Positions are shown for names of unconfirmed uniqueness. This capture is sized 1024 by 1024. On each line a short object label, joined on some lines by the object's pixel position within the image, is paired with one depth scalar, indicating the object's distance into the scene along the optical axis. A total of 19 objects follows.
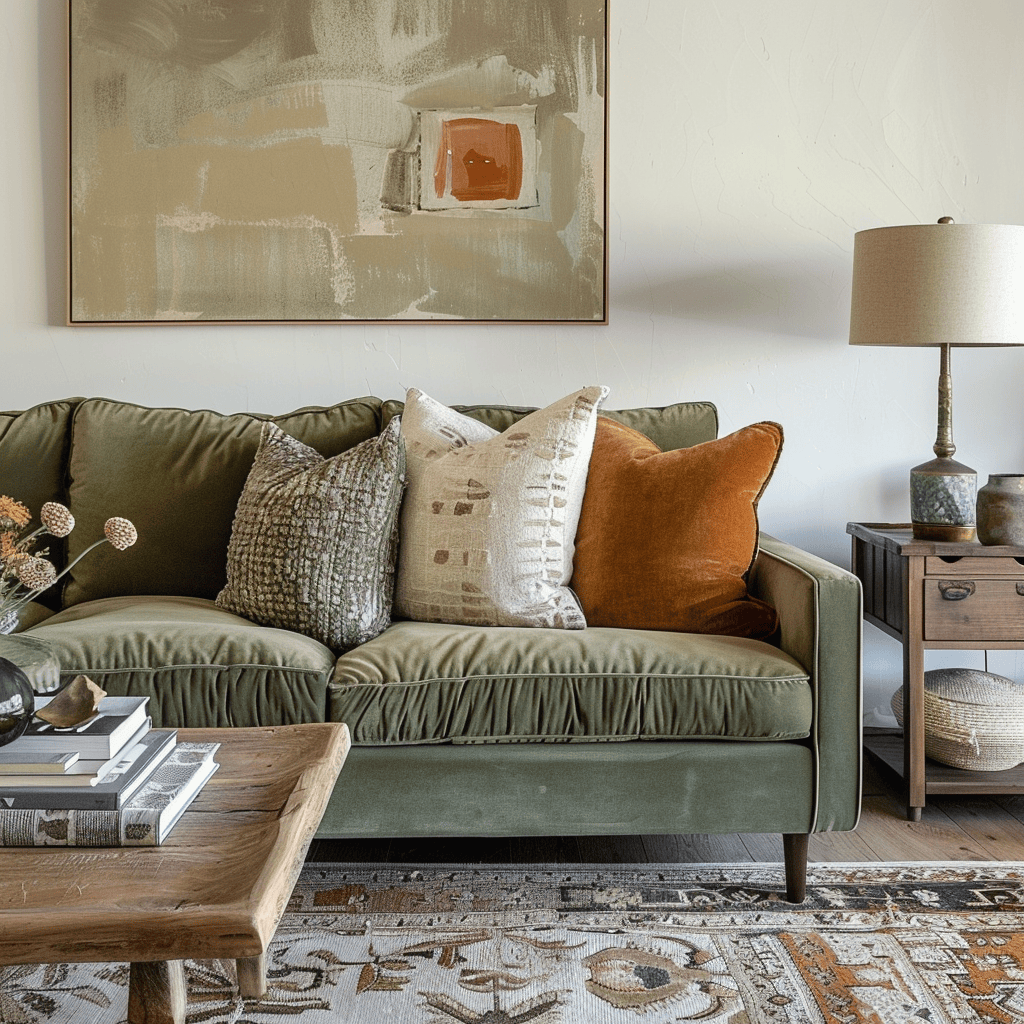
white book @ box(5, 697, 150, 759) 1.05
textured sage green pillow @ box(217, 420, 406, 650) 1.88
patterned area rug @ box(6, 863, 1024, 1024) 1.44
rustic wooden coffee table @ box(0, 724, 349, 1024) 0.84
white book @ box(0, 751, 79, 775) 1.03
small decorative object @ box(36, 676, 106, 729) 1.11
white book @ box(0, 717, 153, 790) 1.03
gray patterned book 1.01
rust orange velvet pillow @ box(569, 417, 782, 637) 1.97
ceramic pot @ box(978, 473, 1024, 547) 2.21
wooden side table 2.17
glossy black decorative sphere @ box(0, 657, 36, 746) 1.04
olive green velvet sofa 1.71
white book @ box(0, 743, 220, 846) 1.00
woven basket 2.20
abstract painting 2.63
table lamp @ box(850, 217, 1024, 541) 2.19
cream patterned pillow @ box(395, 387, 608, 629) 1.96
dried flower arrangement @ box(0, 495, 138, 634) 1.17
